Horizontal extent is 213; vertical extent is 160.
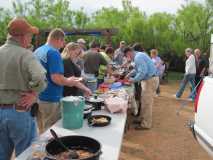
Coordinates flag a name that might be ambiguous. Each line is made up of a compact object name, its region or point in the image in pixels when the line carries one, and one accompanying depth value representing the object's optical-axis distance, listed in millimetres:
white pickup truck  3742
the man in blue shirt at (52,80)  3631
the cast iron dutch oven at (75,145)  2406
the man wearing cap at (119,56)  11219
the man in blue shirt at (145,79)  6715
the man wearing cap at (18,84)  2838
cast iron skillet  3395
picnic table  2654
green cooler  3111
